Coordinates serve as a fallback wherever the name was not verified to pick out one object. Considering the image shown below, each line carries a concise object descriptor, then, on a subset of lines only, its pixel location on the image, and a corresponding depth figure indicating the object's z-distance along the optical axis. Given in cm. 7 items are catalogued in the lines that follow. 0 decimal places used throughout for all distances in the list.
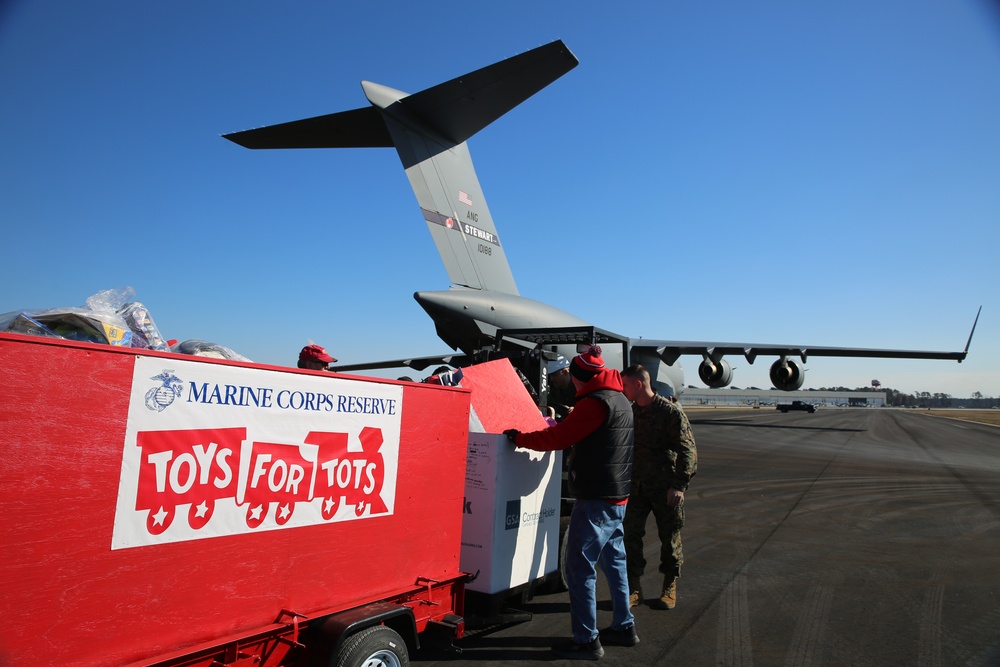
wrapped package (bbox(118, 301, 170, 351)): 294
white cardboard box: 389
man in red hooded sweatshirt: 420
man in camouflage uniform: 534
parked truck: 7707
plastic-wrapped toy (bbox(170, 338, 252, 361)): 302
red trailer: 198
